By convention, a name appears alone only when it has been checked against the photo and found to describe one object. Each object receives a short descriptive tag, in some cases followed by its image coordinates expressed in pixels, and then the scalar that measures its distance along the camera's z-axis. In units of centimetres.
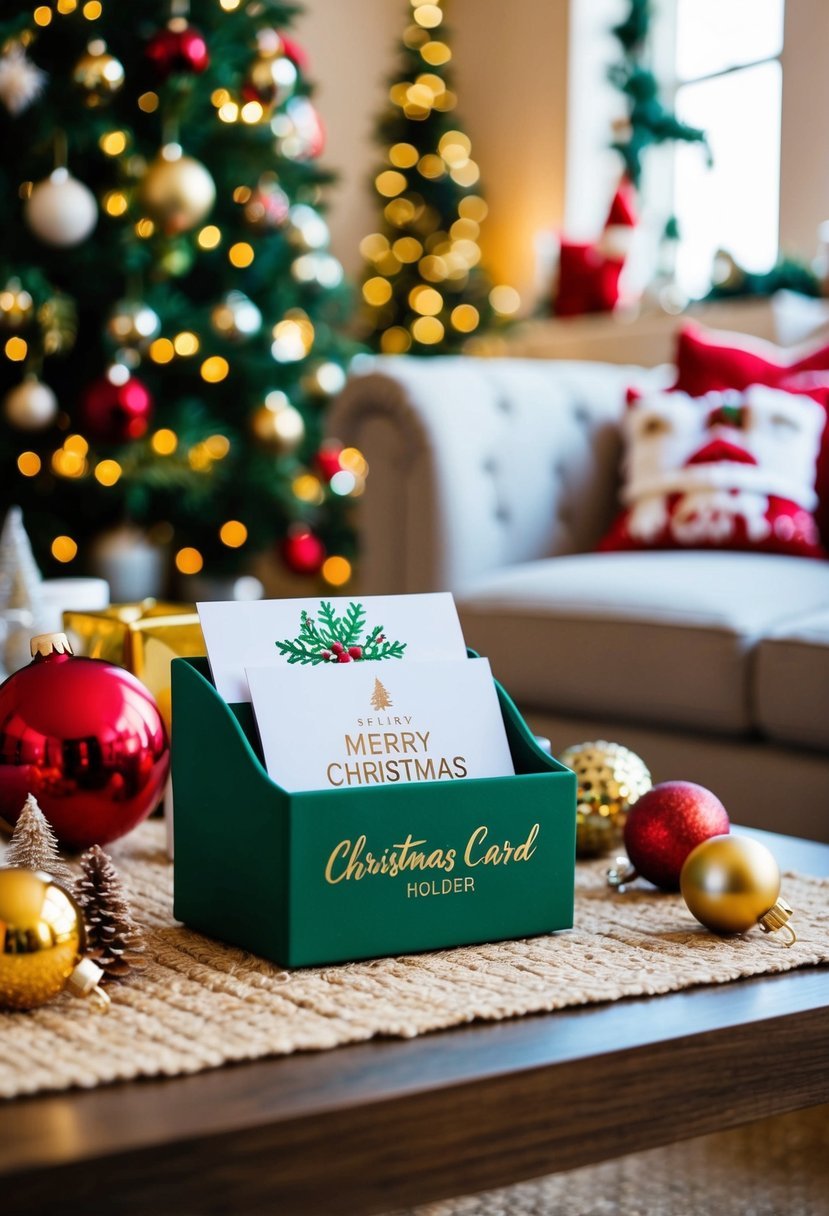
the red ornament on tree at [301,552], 335
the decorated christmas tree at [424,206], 406
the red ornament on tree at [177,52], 287
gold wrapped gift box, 100
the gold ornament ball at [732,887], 70
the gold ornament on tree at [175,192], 276
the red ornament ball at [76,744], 82
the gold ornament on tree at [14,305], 274
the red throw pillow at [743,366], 203
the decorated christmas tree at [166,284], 280
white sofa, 153
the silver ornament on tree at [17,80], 272
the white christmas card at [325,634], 68
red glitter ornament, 80
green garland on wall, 351
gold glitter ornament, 92
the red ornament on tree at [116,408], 279
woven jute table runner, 52
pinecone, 63
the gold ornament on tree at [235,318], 303
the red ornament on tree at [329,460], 337
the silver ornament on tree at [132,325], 282
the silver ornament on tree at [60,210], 268
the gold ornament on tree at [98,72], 276
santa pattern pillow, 192
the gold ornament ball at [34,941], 57
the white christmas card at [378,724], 66
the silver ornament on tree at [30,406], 277
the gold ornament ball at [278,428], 310
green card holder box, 63
